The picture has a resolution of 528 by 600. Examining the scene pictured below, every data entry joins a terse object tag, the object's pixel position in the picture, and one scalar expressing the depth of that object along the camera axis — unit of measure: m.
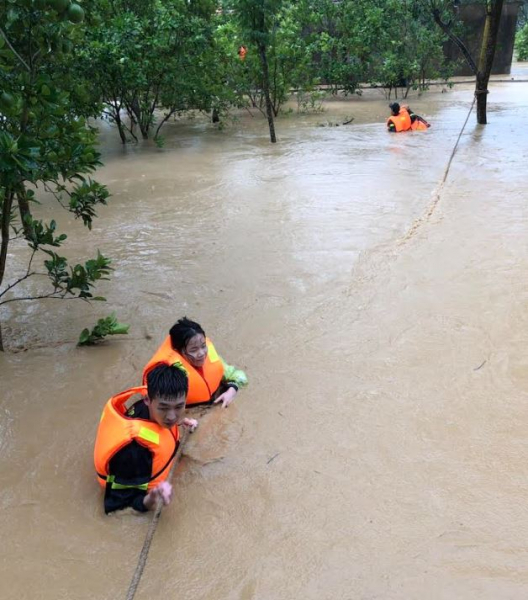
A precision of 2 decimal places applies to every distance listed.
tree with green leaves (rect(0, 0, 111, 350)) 2.94
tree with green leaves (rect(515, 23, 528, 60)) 31.38
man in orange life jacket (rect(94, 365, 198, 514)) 2.70
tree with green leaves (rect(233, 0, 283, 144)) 10.66
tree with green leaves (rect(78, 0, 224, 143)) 10.04
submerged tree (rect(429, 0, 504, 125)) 10.99
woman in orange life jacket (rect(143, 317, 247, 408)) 3.50
